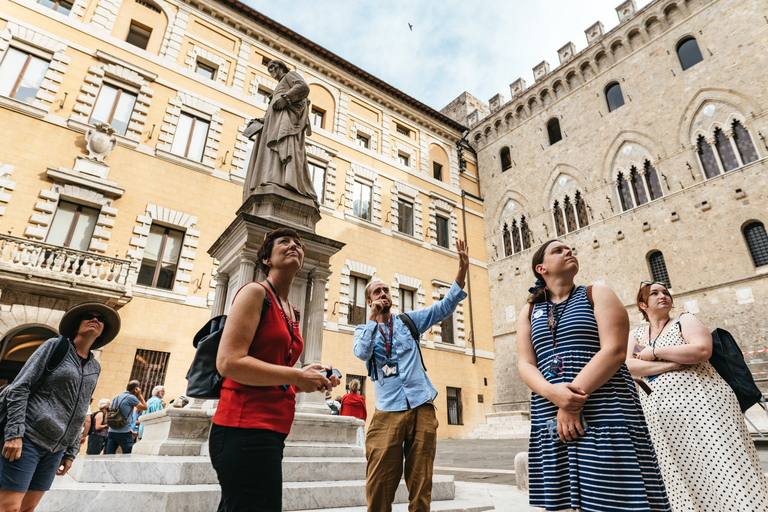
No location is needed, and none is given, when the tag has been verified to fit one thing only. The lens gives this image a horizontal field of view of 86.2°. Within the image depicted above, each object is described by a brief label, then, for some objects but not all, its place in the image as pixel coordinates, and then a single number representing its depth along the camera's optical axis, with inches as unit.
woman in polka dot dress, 99.1
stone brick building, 549.3
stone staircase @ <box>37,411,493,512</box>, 119.7
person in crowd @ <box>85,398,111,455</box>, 268.7
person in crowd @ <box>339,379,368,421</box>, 294.5
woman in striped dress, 62.6
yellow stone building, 420.2
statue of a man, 236.7
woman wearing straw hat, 90.6
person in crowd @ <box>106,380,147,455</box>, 247.0
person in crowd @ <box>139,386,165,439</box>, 295.4
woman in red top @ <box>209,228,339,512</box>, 58.2
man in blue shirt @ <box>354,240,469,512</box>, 97.4
